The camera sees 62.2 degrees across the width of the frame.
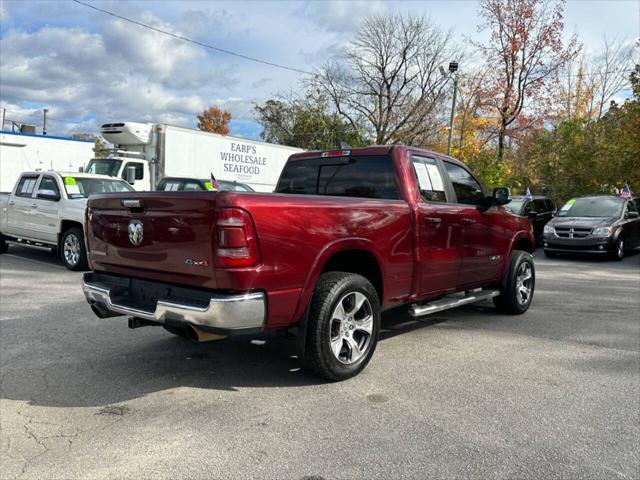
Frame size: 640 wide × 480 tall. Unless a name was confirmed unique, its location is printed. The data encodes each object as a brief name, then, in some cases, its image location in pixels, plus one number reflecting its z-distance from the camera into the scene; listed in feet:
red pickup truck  11.55
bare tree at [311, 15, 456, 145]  117.70
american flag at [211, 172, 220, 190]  41.92
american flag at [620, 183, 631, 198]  61.71
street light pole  87.25
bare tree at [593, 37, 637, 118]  125.91
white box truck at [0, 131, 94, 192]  59.16
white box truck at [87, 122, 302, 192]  51.60
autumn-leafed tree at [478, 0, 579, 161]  97.35
